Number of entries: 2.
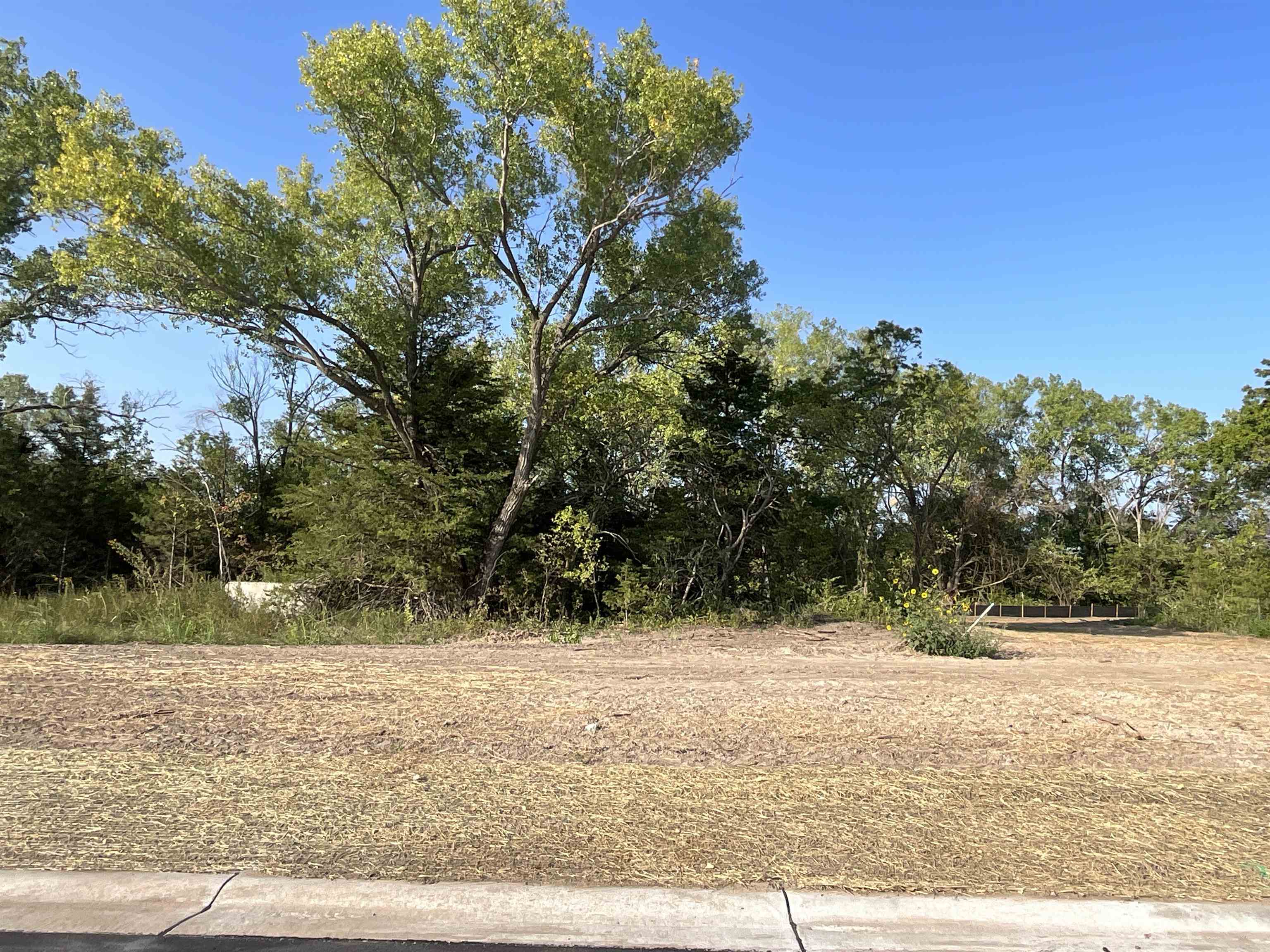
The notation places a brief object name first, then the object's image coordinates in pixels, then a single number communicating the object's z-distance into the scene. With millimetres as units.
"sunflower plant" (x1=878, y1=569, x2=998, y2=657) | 10023
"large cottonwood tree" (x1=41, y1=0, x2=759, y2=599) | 12164
